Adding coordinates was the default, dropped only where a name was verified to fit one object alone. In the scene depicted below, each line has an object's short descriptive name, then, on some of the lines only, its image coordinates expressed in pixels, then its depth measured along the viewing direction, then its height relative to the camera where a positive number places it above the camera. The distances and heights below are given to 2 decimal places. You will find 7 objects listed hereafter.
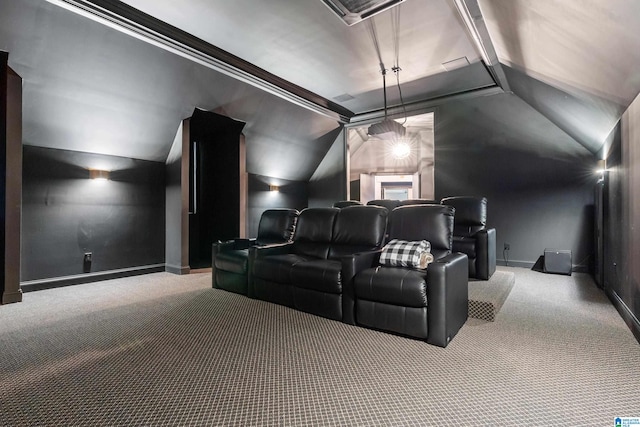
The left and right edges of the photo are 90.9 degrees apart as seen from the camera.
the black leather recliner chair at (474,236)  3.94 -0.32
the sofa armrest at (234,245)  4.33 -0.45
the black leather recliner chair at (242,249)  3.92 -0.50
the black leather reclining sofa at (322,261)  2.91 -0.51
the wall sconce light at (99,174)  4.73 +0.60
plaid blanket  2.82 -0.39
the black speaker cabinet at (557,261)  4.84 -0.77
